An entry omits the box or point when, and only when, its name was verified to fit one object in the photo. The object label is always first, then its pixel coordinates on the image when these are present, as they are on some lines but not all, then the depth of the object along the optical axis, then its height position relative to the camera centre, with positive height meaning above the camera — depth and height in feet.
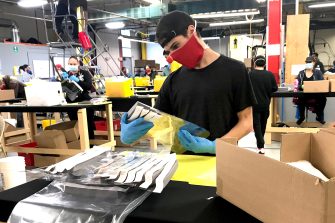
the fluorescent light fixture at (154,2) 29.22 +7.44
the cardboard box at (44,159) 12.54 -3.37
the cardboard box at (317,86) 13.33 -0.70
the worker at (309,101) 15.62 -1.60
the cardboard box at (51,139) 11.84 -2.42
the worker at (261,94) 12.46 -0.92
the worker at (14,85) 19.69 -0.34
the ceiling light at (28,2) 25.38 +6.87
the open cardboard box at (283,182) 1.67 -0.75
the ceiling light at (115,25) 40.51 +7.27
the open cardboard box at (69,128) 12.76 -2.20
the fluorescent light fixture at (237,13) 29.81 +6.12
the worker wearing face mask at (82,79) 13.75 -0.07
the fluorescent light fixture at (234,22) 37.25 +6.60
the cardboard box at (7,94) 17.39 -0.84
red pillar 18.42 +2.19
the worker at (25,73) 26.71 +0.60
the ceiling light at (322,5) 31.69 +7.13
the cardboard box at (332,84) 13.34 -0.65
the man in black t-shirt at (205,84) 4.50 -0.16
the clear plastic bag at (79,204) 2.41 -1.08
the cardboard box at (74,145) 12.57 -2.81
